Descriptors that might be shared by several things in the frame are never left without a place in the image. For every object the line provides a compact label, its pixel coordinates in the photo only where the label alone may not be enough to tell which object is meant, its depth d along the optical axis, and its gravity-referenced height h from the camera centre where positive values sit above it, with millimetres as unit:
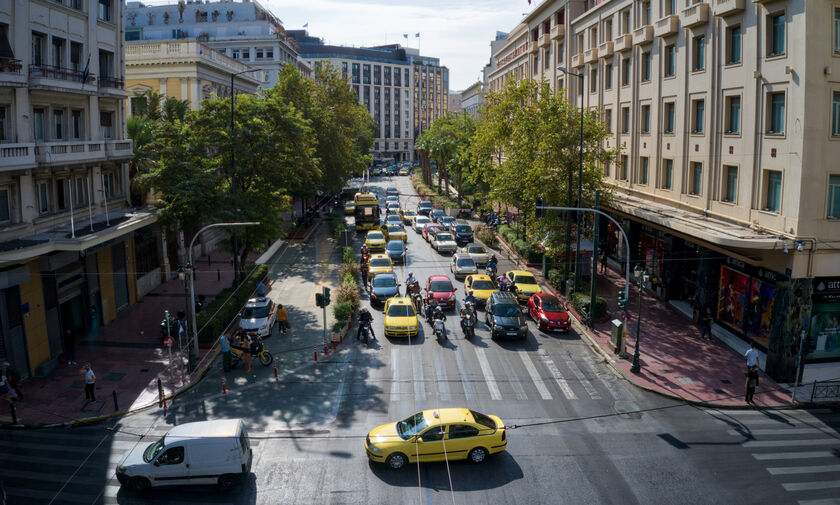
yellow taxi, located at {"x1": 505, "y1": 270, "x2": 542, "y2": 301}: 36094 -5974
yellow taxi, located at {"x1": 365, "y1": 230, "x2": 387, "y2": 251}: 48791 -4794
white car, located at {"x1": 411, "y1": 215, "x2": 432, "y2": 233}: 62562 -4421
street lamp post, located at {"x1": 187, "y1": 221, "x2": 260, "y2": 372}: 26328 -6528
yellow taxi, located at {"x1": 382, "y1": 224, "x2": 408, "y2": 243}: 54531 -4702
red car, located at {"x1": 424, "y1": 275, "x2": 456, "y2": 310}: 34562 -6097
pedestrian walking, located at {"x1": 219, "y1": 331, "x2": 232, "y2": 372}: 26359 -6887
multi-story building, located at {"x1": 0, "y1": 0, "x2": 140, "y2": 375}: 25328 -72
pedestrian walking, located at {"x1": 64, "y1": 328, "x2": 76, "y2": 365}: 27625 -6985
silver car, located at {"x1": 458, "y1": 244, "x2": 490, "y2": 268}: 46156 -5524
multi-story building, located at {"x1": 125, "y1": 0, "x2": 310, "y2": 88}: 84125 +19031
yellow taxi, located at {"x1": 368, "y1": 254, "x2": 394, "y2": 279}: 40594 -5531
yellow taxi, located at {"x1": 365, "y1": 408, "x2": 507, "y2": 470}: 17953 -7136
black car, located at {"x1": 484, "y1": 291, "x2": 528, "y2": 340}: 29562 -6453
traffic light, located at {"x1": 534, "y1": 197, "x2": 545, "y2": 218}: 31266 -1268
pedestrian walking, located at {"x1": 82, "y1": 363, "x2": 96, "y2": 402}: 23016 -7075
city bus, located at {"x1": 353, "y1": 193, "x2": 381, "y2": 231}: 61656 -3569
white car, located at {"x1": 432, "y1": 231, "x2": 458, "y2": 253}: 50875 -5142
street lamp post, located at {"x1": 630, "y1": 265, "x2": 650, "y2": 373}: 27484 -4193
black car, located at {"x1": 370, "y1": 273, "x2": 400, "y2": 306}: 35688 -6061
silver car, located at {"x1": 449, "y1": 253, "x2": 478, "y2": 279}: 41906 -5722
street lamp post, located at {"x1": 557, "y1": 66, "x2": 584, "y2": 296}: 33266 -4012
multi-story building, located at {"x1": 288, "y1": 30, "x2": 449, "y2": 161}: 163000 +23056
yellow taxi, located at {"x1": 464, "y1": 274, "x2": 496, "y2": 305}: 35781 -6011
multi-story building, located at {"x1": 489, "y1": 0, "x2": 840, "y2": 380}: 24484 +745
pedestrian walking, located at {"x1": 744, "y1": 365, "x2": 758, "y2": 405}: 23188 -7145
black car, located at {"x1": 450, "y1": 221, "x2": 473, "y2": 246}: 54781 -4743
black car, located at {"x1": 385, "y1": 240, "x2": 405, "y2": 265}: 47062 -5346
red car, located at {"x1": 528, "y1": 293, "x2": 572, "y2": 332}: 31188 -6551
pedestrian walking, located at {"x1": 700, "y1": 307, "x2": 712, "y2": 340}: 30516 -6897
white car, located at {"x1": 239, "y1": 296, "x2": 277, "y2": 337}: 30266 -6502
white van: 16984 -7276
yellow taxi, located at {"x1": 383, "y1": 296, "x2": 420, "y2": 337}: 30203 -6528
